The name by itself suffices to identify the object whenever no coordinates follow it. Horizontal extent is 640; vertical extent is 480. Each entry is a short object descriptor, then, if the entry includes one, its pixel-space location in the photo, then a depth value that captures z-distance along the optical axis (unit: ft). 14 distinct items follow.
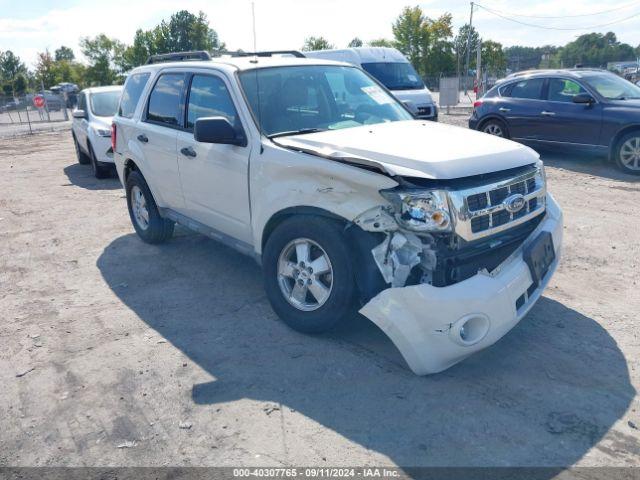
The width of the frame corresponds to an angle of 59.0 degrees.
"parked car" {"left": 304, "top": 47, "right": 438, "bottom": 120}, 46.24
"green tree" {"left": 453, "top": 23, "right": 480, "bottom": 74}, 221.09
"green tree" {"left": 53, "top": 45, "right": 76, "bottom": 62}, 329.93
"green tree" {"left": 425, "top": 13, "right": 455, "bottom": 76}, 193.16
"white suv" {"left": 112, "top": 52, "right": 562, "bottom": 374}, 10.85
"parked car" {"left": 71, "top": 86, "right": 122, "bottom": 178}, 35.42
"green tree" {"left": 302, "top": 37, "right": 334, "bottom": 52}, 222.28
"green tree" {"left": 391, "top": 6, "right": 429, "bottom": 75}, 193.16
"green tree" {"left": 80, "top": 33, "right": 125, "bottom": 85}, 220.64
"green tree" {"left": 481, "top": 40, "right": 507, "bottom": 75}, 212.02
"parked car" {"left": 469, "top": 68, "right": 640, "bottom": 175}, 31.17
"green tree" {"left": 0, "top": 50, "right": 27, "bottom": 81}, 233.76
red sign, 92.96
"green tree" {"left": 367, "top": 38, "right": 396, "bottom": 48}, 234.99
